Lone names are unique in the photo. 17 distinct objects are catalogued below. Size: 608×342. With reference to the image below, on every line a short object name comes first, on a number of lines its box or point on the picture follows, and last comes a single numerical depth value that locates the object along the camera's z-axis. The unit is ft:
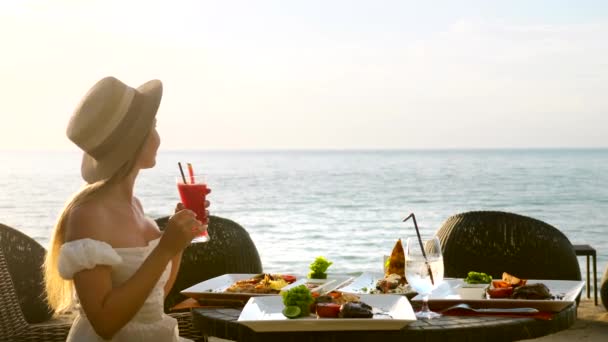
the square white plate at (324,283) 9.12
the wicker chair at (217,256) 13.42
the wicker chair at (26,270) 12.76
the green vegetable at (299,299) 7.93
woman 7.47
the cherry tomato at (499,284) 8.61
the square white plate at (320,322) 7.49
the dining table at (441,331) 7.48
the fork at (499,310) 8.00
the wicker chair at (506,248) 13.07
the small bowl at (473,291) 8.58
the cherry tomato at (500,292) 8.41
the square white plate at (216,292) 8.78
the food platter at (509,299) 8.11
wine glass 8.15
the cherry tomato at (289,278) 9.54
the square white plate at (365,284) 9.02
